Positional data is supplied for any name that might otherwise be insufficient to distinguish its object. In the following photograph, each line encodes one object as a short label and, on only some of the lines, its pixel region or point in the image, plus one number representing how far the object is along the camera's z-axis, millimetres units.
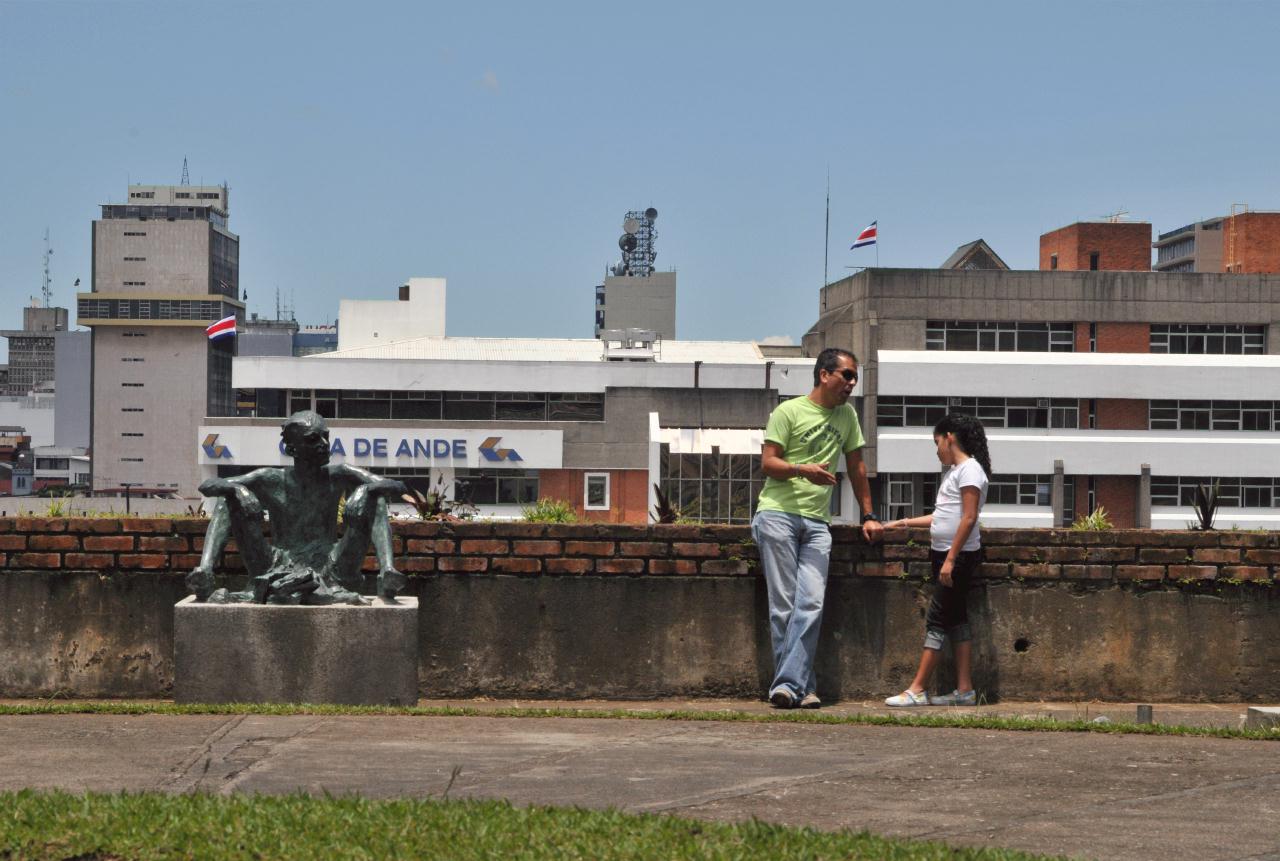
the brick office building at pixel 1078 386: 67125
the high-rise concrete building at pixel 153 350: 155125
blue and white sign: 71312
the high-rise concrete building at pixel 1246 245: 75938
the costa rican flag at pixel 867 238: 74000
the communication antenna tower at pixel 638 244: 122938
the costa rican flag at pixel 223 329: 104712
